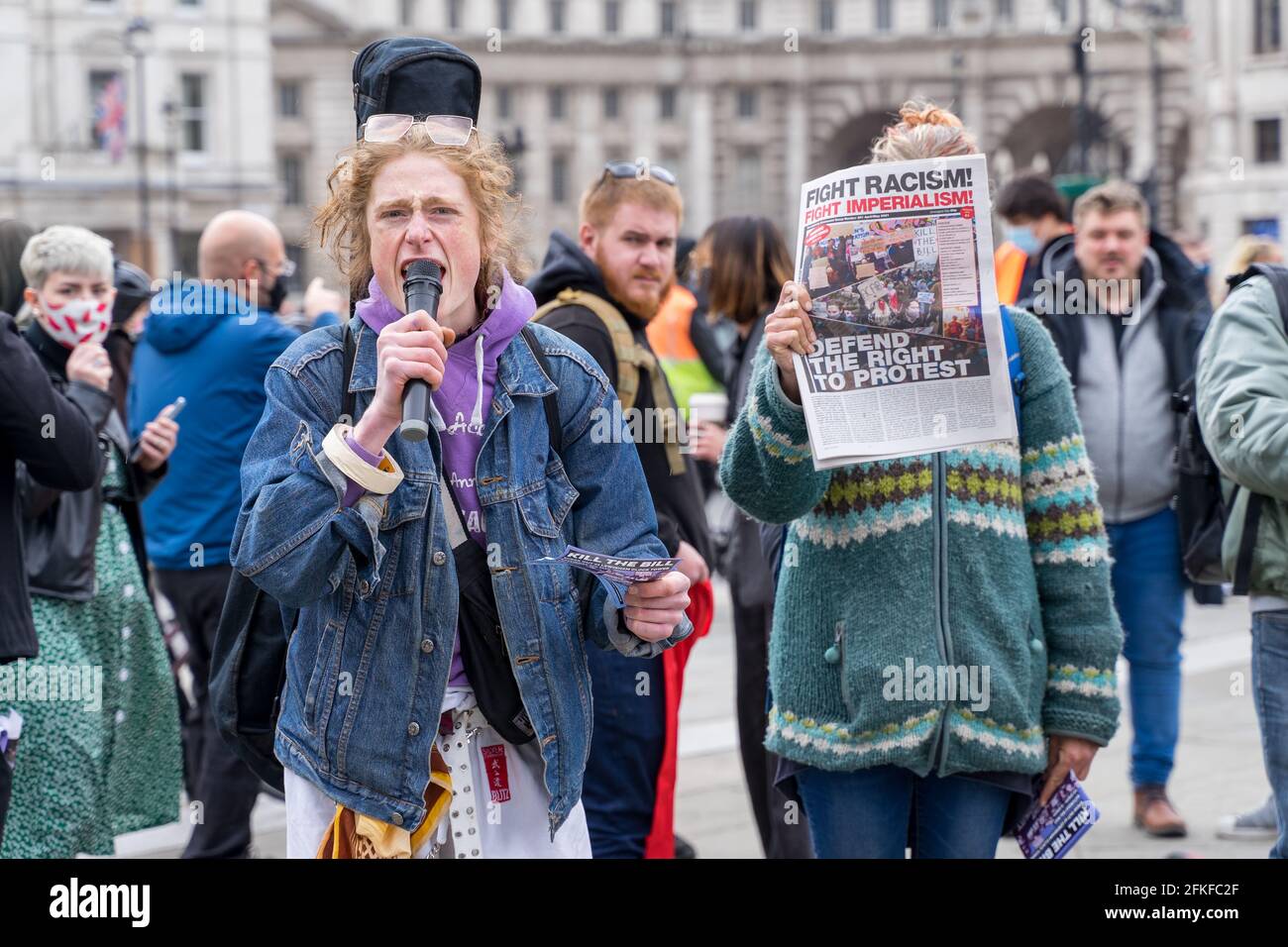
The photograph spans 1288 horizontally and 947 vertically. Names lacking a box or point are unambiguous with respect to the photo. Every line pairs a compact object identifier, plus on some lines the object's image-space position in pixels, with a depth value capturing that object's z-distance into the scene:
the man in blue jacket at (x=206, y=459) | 6.35
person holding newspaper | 3.59
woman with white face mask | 5.06
